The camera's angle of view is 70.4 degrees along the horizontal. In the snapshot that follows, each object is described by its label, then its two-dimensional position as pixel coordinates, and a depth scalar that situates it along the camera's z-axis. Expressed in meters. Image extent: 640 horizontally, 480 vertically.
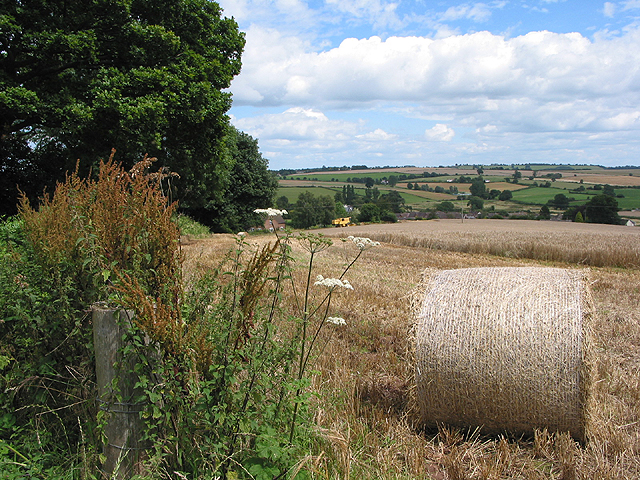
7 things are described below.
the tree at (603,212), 43.28
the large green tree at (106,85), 15.23
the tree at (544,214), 49.63
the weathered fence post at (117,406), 2.84
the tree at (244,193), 46.81
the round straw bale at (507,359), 3.96
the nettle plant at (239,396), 2.65
